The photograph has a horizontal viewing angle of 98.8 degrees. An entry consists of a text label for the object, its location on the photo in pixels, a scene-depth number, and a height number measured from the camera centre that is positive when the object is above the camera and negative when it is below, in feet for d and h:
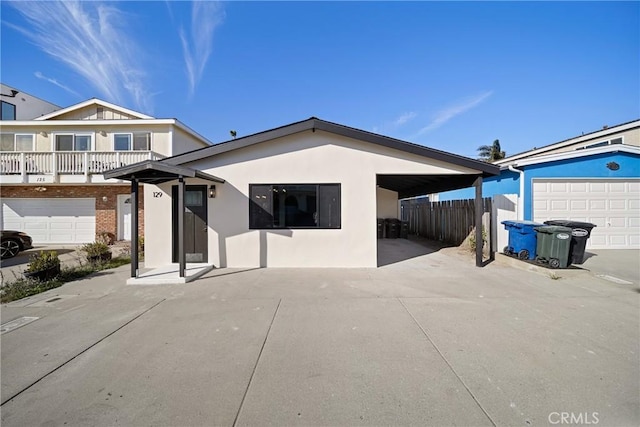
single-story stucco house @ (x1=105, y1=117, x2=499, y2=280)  24.97 +0.83
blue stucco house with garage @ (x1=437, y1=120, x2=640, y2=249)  31.73 +2.40
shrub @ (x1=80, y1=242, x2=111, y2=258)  26.63 -3.66
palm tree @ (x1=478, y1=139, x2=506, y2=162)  124.28 +28.72
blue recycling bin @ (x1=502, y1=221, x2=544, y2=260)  25.39 -2.56
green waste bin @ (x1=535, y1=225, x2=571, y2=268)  23.08 -2.90
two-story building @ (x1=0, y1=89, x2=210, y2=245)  43.62 +3.88
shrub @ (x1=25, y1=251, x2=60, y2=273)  20.10 -3.74
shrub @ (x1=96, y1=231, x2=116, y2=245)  40.34 -3.78
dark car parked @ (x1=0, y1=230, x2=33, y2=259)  31.94 -3.77
